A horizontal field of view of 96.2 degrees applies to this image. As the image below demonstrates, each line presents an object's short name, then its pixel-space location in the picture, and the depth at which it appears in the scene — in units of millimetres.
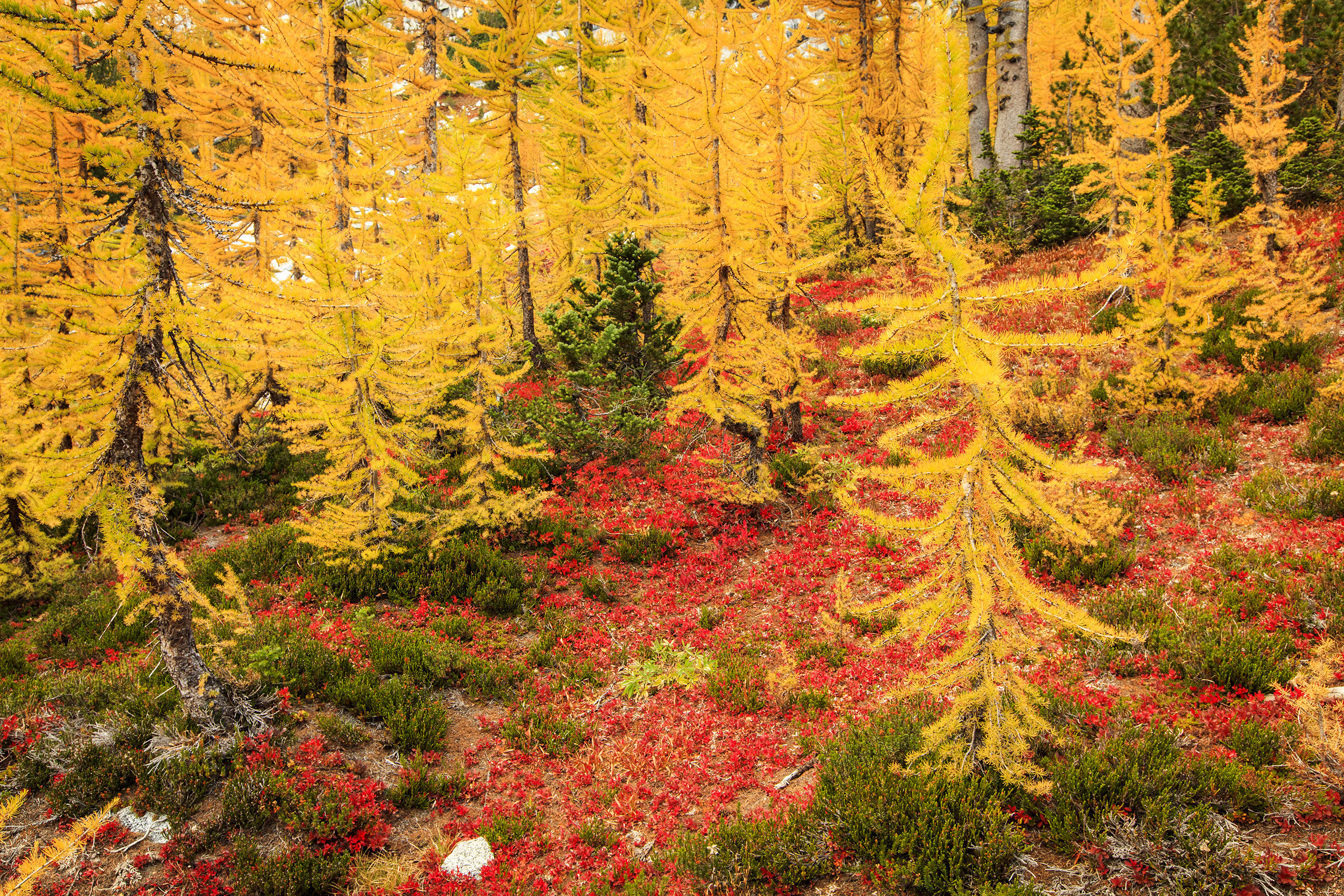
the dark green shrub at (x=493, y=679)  7391
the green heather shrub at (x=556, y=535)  9938
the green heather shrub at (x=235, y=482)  12023
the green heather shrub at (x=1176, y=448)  8672
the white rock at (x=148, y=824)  5215
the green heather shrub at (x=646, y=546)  9766
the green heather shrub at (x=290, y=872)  4836
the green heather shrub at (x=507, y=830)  5355
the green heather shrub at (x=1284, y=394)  9023
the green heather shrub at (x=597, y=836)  5375
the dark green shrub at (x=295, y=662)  6703
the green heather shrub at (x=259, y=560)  9141
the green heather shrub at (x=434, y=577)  8805
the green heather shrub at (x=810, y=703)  6457
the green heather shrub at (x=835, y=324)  15688
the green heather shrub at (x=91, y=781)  5441
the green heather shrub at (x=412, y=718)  6441
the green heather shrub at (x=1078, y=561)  7320
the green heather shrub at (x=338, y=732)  6266
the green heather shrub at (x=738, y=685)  6746
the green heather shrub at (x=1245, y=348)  9867
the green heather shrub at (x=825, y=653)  7113
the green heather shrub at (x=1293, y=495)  7270
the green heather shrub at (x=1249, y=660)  5316
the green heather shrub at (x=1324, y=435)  8141
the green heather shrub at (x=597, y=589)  8961
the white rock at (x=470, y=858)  5121
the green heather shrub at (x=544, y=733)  6555
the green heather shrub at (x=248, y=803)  5316
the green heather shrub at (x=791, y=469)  10758
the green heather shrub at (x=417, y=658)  7281
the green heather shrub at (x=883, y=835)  4230
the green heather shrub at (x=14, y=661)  7586
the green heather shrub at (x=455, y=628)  8180
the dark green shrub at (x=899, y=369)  12781
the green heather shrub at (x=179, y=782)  5379
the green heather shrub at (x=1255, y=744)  4629
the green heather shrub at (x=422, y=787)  5883
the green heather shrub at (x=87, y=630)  8000
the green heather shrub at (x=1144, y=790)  4234
